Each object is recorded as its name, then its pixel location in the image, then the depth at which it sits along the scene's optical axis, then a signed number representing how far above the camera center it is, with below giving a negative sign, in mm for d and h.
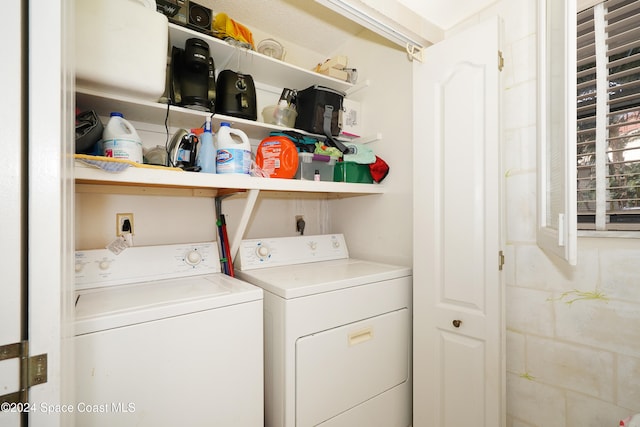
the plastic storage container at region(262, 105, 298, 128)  2012 +700
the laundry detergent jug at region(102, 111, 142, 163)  1260 +328
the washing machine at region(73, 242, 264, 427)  970 -499
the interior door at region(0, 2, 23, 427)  583 +28
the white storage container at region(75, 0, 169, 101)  1116 +685
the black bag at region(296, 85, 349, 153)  1971 +714
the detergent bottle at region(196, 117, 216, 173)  1492 +313
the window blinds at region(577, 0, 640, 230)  1212 +427
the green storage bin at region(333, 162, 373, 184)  1990 +287
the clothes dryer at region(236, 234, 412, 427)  1344 -644
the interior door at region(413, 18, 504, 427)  1429 -117
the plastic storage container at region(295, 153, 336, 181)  1938 +326
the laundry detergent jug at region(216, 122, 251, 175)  1498 +317
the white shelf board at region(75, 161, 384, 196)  1128 +164
